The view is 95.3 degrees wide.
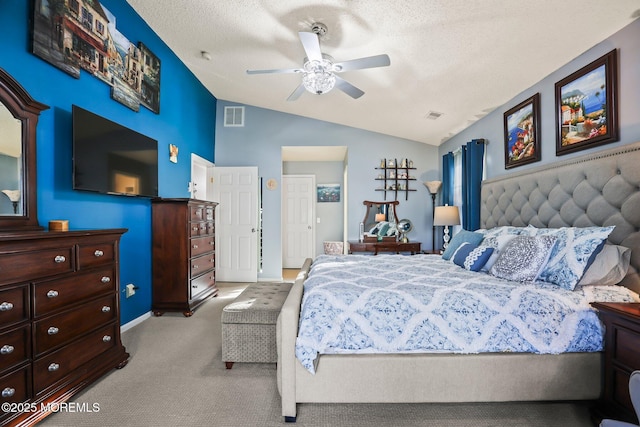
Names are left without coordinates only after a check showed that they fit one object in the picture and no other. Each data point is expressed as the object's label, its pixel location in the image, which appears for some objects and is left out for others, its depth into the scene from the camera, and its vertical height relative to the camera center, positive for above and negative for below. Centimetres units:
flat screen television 230 +51
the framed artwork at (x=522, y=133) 283 +82
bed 165 -94
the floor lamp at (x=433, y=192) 499 +34
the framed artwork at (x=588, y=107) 208 +82
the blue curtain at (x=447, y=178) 461 +54
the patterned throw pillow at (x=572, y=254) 188 -29
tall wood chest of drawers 344 -52
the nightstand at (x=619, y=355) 143 -74
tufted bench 219 -92
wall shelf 519 +63
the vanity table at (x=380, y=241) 469 -47
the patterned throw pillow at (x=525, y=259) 202 -34
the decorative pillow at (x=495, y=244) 239 -29
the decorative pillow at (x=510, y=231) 251 -19
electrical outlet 303 -81
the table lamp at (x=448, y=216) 411 -6
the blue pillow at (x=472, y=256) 239 -38
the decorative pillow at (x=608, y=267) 187 -36
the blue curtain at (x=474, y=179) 376 +42
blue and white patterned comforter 166 -64
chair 97 -62
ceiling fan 230 +123
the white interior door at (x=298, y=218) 655 -14
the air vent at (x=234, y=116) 534 +176
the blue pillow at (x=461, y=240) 278 -28
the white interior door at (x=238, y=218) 522 -10
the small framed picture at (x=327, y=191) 656 +47
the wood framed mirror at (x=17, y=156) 171 +35
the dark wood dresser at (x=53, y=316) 145 -60
